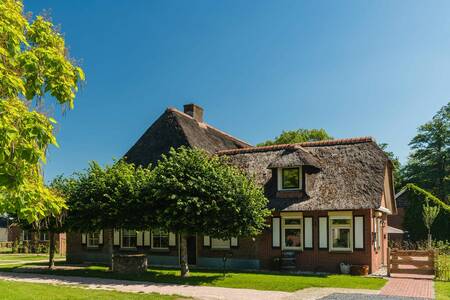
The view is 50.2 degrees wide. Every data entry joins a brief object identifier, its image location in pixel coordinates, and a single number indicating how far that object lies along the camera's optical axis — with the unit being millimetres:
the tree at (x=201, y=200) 19406
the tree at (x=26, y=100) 6492
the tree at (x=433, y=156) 60469
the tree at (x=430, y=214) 29475
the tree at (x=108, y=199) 21469
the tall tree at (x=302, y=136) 54966
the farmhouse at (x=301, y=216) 23125
